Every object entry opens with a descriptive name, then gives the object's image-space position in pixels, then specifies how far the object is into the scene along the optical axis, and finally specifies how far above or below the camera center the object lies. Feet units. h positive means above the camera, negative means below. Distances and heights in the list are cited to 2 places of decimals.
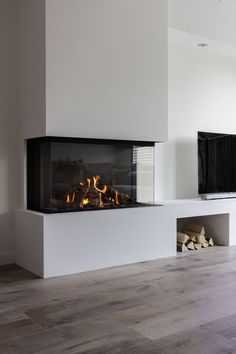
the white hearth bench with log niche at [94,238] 12.01 -2.02
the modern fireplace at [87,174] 12.73 -0.09
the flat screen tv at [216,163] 16.90 +0.33
